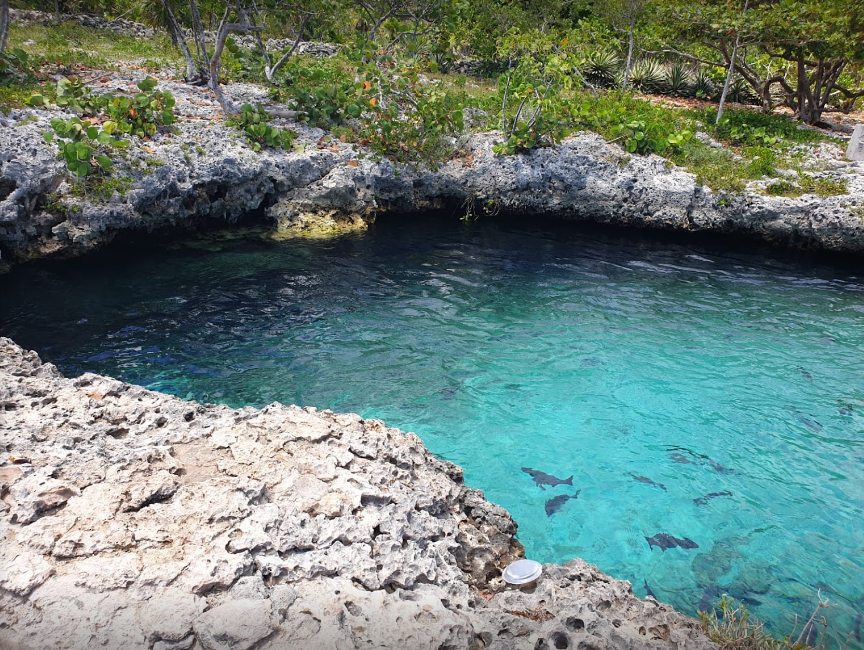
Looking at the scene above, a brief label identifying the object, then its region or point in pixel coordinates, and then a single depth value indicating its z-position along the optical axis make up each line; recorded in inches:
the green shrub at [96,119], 439.2
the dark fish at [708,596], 200.1
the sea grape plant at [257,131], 536.1
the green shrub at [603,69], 903.7
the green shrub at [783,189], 559.7
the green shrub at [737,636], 135.3
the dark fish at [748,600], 202.4
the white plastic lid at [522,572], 148.9
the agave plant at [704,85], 890.7
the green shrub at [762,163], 583.2
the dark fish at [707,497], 253.0
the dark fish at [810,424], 304.7
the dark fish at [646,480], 263.0
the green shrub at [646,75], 901.8
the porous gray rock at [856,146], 604.4
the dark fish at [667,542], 229.5
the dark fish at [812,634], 188.9
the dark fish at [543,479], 261.9
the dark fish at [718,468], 272.8
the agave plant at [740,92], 894.4
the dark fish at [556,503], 246.0
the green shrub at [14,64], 520.4
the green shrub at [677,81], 904.3
